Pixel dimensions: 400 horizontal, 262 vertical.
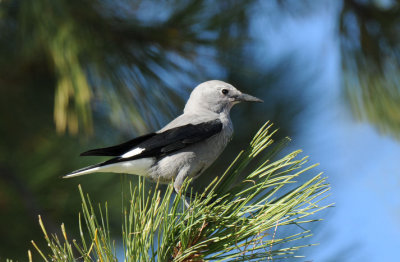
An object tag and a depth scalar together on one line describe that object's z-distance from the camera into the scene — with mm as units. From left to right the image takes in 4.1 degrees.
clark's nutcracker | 5796
